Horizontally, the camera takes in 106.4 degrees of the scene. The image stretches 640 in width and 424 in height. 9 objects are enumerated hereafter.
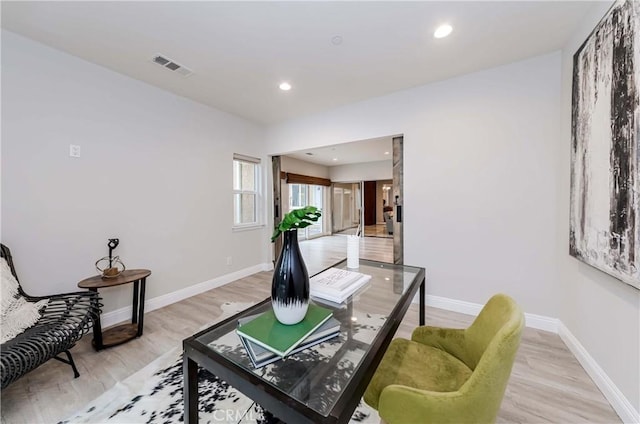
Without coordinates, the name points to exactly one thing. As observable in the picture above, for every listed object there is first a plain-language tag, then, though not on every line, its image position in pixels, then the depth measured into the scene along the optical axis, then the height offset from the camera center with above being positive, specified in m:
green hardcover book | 0.91 -0.51
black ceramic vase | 1.02 -0.32
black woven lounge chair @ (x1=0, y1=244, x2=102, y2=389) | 1.30 -0.76
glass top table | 0.71 -0.56
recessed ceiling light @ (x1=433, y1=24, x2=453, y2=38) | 1.86 +1.42
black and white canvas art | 1.23 +0.38
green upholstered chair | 0.76 -0.66
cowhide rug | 1.36 -1.18
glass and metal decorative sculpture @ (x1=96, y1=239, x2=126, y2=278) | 2.19 -0.53
